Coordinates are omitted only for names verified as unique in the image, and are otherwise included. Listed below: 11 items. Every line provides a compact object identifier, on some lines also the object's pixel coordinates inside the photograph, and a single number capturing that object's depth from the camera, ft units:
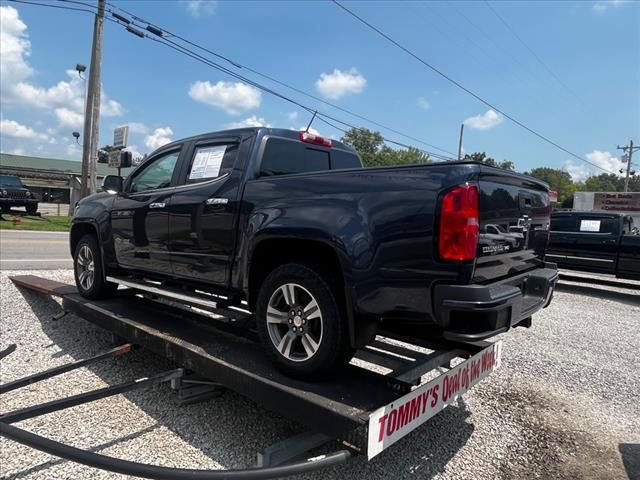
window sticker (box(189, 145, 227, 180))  13.29
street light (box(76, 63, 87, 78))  67.05
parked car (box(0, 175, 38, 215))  70.08
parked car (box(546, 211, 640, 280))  34.42
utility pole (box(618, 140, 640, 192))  198.90
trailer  8.23
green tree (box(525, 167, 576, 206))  302.25
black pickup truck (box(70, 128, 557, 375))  8.47
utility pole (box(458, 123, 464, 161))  128.38
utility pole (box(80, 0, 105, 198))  58.18
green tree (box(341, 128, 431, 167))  192.03
